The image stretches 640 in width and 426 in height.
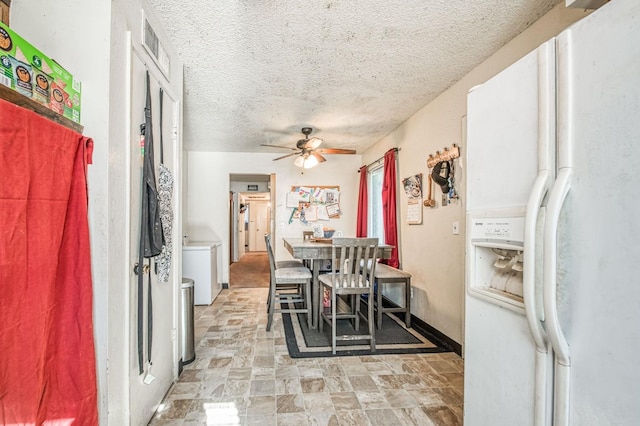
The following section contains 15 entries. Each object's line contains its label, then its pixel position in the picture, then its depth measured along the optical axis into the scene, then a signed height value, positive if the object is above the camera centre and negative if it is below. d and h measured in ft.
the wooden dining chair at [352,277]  8.33 -1.91
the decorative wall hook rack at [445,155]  8.37 +1.76
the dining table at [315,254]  9.36 -1.35
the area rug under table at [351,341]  8.45 -4.00
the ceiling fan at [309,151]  11.69 +2.50
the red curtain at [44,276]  2.73 -0.69
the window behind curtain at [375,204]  16.16 +0.50
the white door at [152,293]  4.71 -1.56
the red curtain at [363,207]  16.05 +0.32
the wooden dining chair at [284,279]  10.03 -2.31
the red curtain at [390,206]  12.21 +0.30
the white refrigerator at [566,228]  2.32 -0.13
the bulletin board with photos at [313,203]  17.13 +0.56
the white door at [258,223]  36.19 -1.38
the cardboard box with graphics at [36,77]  2.80 +1.45
